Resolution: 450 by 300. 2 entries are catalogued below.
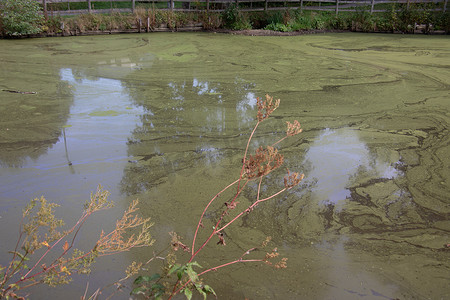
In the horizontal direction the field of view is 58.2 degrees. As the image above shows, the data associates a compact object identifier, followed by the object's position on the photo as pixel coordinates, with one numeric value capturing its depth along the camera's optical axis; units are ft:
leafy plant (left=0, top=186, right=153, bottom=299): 4.37
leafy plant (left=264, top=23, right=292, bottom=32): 38.05
